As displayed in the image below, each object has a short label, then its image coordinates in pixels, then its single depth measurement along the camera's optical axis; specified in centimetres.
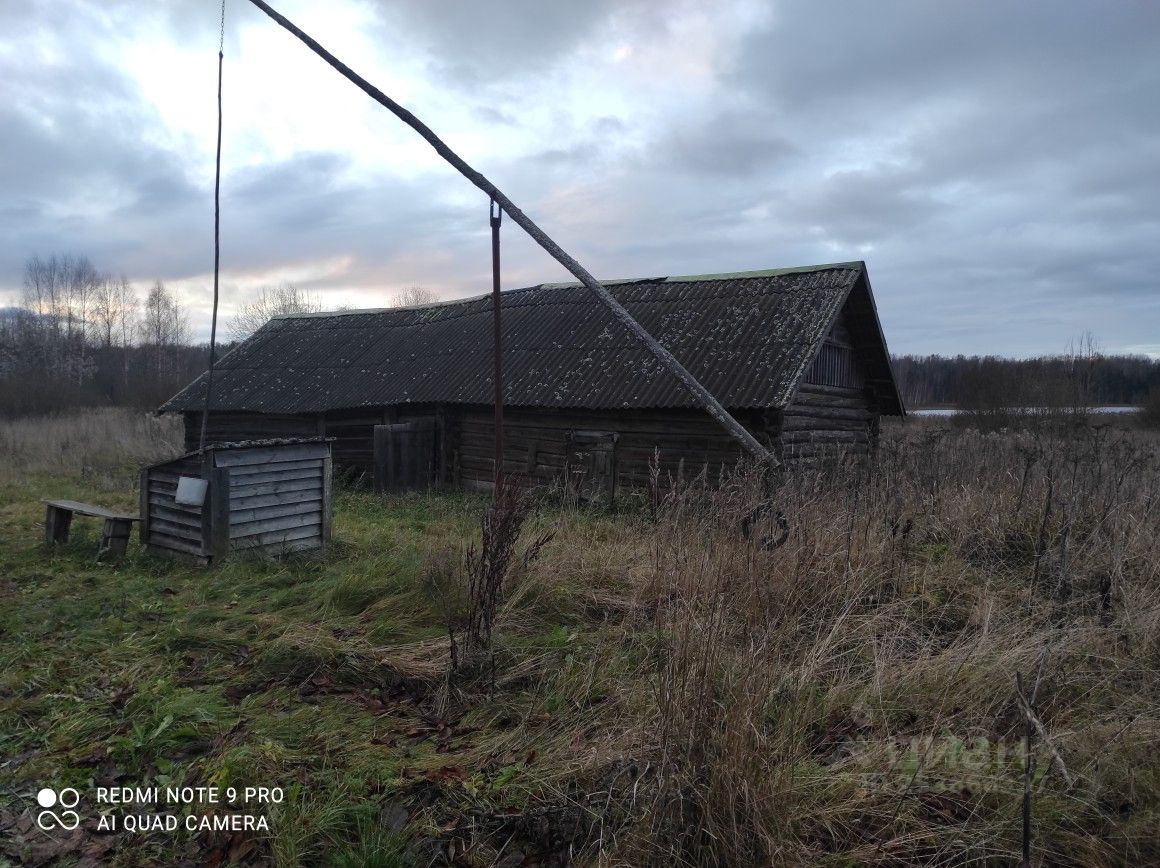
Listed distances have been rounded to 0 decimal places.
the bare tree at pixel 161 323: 5803
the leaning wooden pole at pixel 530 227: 723
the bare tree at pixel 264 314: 5544
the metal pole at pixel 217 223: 736
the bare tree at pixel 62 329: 4591
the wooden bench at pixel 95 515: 777
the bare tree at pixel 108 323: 5466
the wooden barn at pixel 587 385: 1243
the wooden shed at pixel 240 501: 742
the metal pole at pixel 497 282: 702
